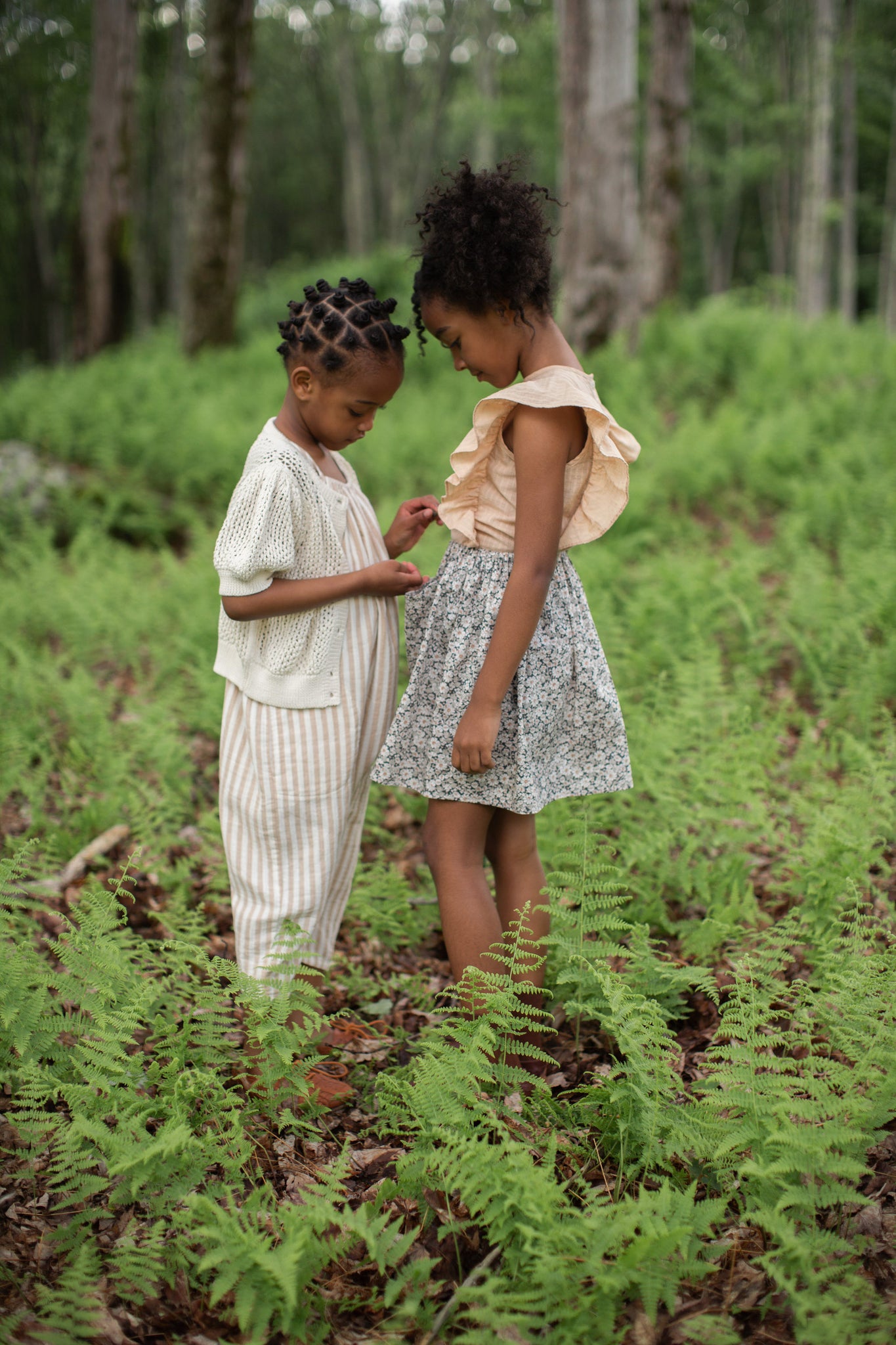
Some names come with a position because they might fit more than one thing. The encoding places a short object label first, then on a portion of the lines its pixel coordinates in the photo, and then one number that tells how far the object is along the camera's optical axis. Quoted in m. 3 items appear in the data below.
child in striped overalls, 2.28
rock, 7.75
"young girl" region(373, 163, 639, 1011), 2.16
